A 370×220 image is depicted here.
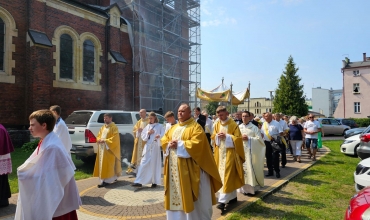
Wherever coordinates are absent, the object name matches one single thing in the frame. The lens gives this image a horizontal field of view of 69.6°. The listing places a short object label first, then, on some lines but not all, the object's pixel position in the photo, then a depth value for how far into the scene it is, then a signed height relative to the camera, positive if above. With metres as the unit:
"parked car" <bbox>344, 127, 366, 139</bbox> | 16.58 -1.32
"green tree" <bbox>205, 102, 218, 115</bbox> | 66.00 +1.15
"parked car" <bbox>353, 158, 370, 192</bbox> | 5.30 -1.30
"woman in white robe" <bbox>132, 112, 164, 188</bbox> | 6.88 -1.17
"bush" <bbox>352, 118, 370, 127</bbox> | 32.84 -1.28
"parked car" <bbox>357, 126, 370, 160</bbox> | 8.72 -1.19
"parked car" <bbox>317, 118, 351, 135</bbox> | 23.98 -1.48
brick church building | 13.20 +3.08
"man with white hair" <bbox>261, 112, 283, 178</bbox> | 8.00 -0.79
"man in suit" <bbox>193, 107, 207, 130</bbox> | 7.22 -0.23
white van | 8.59 -0.60
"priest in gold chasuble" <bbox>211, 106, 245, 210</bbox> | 5.09 -0.91
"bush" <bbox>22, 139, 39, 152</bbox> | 12.06 -1.58
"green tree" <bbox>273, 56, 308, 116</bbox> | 32.25 +2.07
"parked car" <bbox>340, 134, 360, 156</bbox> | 11.96 -1.54
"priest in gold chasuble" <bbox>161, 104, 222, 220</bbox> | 3.96 -0.96
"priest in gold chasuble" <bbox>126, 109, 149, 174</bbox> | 7.87 -0.91
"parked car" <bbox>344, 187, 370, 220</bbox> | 2.80 -1.06
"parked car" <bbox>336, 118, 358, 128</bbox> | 25.06 -1.01
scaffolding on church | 19.78 +5.09
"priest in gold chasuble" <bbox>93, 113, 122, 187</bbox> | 6.95 -1.15
